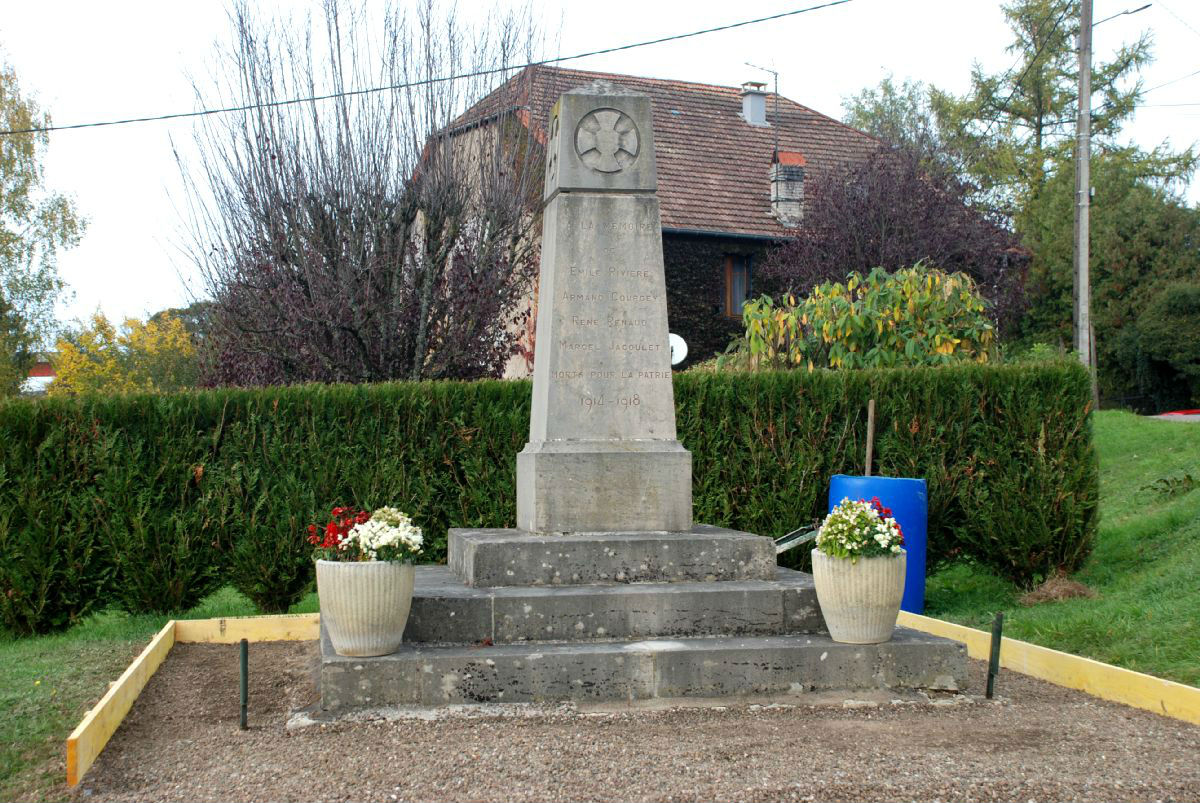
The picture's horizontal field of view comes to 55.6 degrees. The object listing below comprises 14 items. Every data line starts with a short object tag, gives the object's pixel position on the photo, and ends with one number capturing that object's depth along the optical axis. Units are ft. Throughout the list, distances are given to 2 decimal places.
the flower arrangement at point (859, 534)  21.17
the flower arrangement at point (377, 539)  20.10
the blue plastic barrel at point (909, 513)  31.63
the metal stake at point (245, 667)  19.49
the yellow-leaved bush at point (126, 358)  128.98
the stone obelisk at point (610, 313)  25.44
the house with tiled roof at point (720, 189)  76.33
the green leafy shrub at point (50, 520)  31.01
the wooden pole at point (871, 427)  33.71
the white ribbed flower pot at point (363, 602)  19.95
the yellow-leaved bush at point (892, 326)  43.93
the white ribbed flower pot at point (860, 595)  21.18
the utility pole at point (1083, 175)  59.47
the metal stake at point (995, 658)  21.32
